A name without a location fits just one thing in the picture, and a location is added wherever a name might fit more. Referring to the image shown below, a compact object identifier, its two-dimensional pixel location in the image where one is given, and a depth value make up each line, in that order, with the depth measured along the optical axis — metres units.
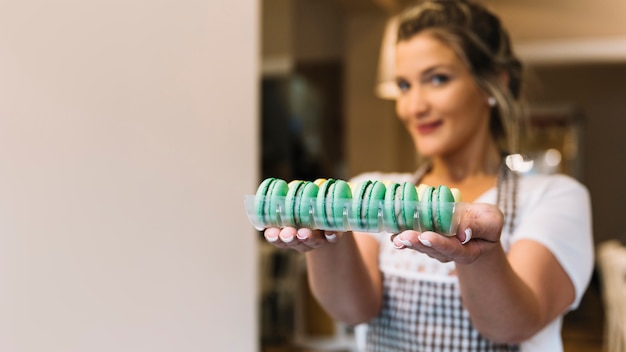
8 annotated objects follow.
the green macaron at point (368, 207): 0.60
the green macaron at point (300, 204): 0.61
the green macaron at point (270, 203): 0.62
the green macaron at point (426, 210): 0.58
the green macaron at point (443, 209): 0.58
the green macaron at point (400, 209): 0.59
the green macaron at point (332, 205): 0.60
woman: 0.95
